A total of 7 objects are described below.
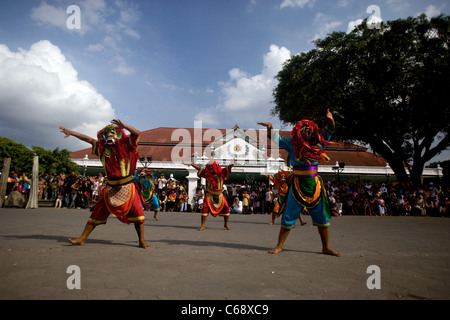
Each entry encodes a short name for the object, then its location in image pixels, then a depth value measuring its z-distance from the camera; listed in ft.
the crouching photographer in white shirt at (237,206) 55.47
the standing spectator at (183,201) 57.11
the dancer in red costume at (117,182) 14.99
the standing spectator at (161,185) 57.67
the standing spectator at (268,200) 54.96
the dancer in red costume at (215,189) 25.22
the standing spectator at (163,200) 54.81
